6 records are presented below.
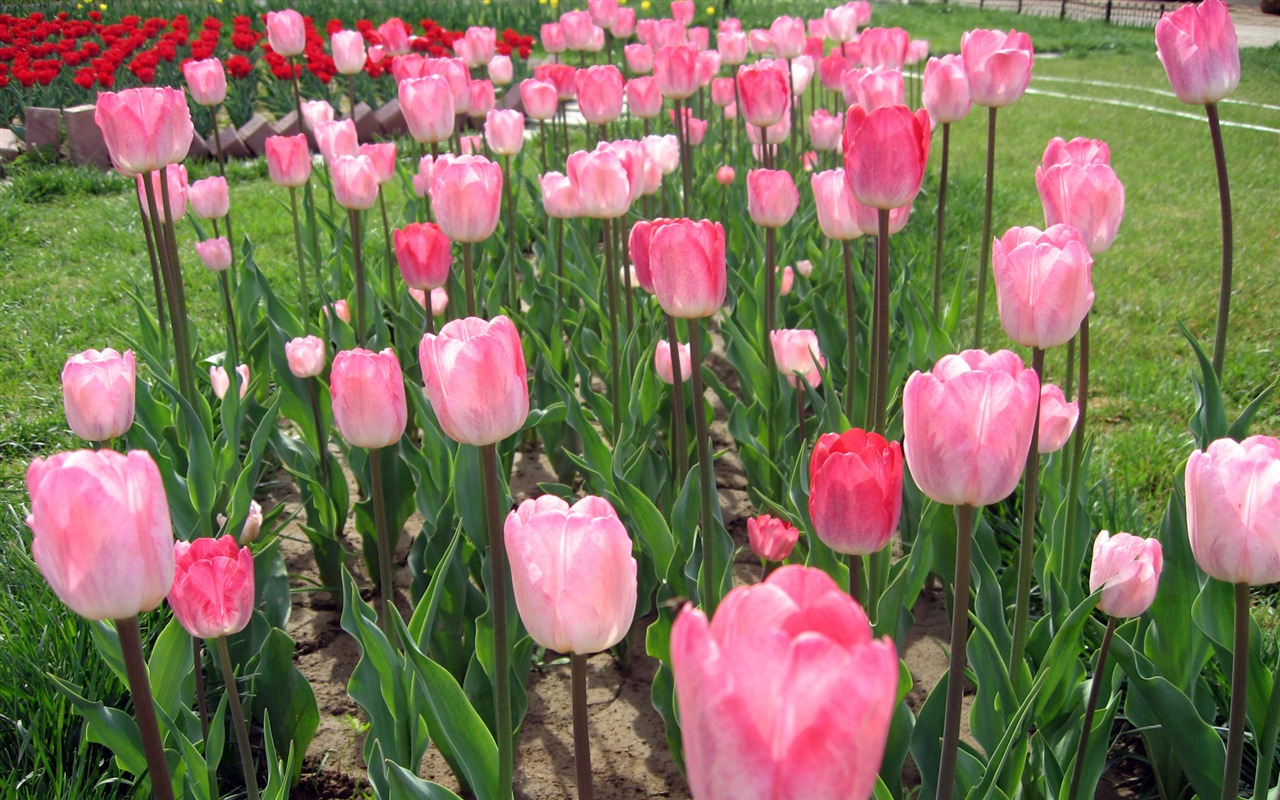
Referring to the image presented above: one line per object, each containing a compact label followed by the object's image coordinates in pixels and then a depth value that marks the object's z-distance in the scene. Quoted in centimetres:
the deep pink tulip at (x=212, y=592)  143
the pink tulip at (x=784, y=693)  55
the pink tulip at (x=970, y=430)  110
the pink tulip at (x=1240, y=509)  119
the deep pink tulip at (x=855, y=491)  126
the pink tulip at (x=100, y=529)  95
